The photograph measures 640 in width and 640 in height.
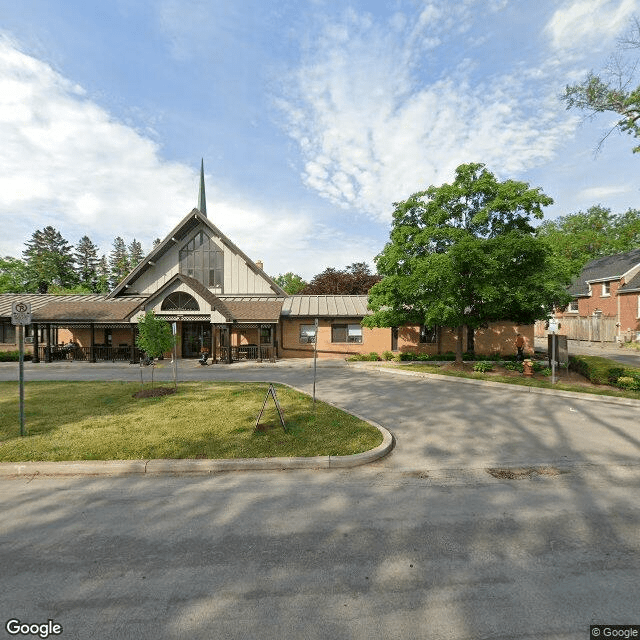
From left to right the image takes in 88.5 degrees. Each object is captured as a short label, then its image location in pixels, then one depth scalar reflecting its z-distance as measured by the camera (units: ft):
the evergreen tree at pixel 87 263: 215.51
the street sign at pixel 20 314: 24.26
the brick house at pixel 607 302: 102.94
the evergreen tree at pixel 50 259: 191.73
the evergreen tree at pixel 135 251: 257.67
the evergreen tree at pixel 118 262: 215.16
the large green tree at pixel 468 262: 47.88
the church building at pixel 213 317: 72.23
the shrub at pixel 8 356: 73.77
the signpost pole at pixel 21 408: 23.36
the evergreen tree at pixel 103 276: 211.41
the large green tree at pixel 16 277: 137.80
